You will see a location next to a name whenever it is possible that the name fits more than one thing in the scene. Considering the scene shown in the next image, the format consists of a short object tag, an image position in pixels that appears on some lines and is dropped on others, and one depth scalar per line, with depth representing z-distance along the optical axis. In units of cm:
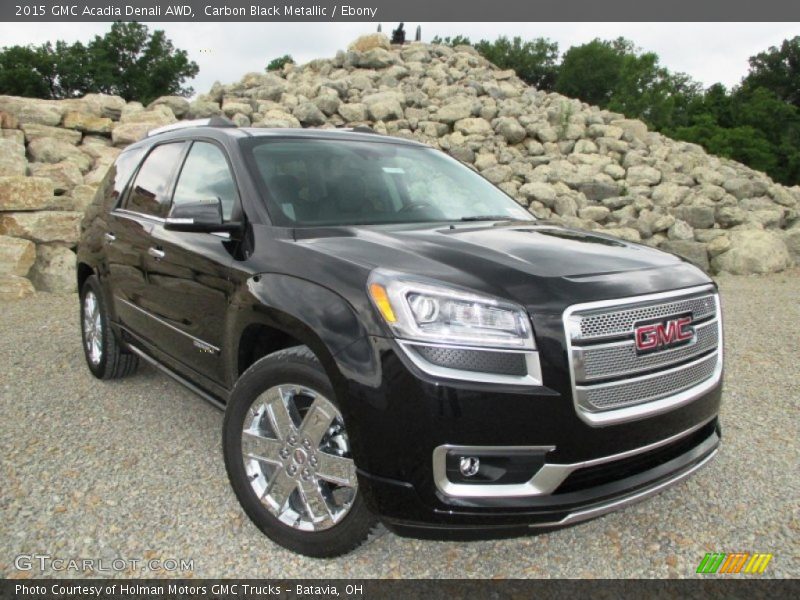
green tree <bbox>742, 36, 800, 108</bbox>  5738
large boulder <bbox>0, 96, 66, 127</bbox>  1334
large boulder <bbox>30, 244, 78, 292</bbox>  892
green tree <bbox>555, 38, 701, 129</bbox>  5491
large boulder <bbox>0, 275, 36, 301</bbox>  835
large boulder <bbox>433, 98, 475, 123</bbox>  1585
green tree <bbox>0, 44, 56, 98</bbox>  4981
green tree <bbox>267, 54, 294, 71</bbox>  6900
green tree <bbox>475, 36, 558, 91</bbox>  6303
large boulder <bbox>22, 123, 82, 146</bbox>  1280
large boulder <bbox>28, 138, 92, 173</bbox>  1195
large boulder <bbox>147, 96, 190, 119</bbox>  1578
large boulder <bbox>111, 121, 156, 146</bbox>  1319
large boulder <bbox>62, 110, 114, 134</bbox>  1359
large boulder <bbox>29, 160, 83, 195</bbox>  1048
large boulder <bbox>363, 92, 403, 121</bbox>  1527
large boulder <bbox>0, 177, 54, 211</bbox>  913
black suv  212
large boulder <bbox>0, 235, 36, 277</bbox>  859
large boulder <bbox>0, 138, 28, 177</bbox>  1030
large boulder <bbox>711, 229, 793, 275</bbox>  1107
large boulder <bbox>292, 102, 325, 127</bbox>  1464
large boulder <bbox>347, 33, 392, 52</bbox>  2166
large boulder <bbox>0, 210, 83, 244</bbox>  910
